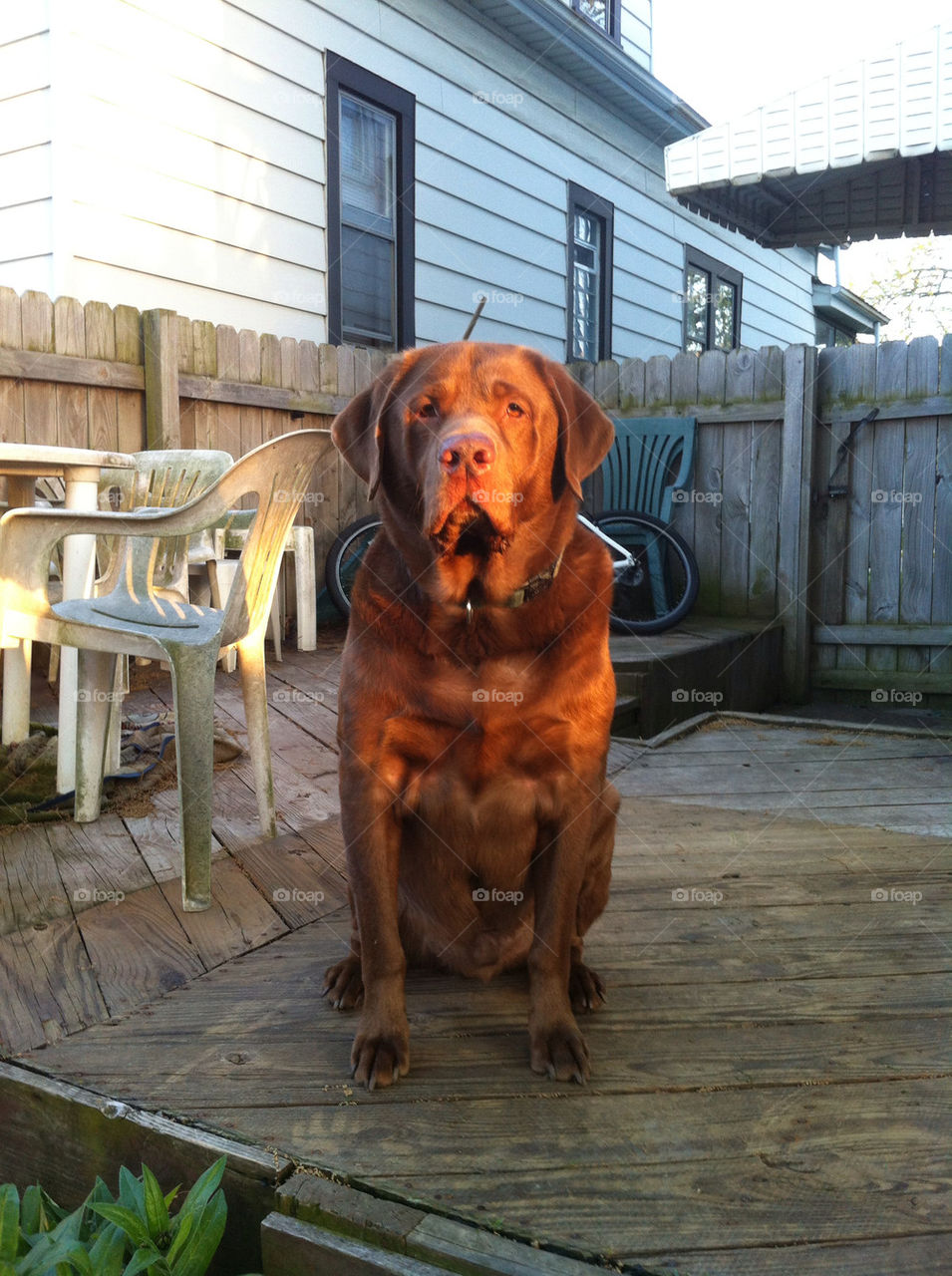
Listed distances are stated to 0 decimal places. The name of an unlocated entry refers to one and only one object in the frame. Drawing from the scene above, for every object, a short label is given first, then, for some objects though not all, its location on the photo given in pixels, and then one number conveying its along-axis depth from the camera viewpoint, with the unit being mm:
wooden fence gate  6047
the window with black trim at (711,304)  11453
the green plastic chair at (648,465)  6711
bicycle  6086
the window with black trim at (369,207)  6680
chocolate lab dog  1714
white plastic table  2957
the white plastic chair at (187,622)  2379
